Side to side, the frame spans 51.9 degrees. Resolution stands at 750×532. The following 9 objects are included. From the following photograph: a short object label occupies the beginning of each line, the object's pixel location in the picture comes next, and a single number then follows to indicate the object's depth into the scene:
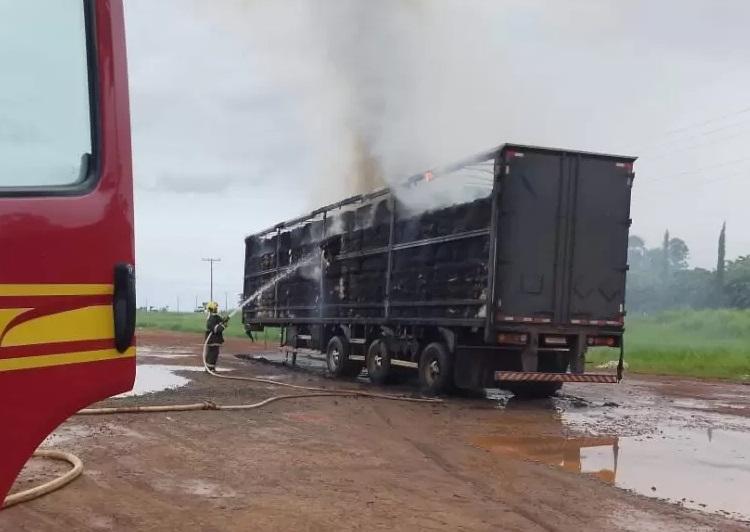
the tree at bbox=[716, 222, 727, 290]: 52.59
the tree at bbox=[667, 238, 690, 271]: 68.69
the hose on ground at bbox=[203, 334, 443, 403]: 11.67
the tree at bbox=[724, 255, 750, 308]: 50.94
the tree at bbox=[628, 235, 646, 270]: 59.65
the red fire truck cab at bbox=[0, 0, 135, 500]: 2.29
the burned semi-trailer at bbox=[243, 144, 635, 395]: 10.94
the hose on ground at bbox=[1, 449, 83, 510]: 5.01
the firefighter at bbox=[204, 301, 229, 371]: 15.18
